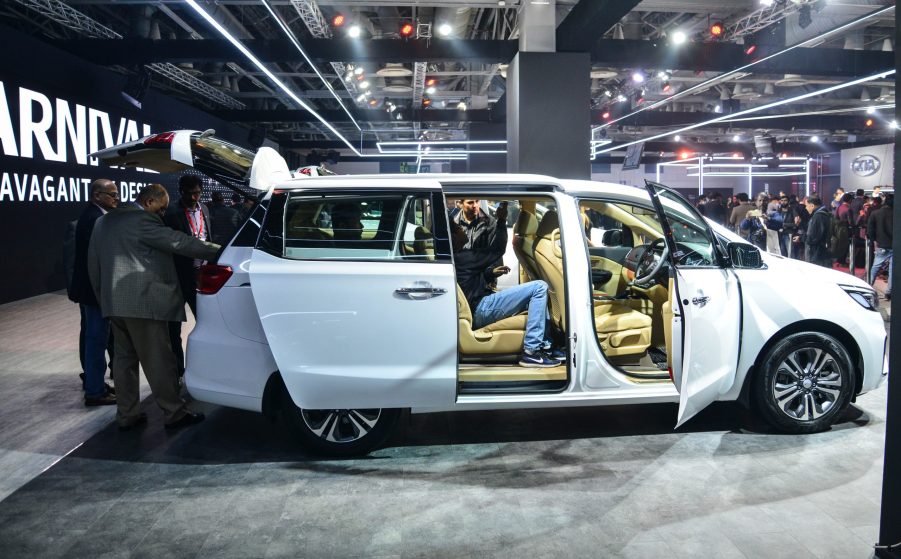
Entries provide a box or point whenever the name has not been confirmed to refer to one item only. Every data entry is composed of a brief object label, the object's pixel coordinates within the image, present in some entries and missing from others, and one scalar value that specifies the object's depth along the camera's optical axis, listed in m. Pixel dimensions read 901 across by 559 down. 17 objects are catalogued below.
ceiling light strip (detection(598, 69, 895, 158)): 10.43
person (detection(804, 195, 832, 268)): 10.62
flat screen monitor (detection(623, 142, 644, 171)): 24.40
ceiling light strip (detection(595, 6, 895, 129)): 7.89
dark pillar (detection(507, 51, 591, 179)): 9.00
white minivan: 3.44
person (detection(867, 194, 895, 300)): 9.27
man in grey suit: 4.06
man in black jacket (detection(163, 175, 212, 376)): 4.77
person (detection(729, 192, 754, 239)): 13.15
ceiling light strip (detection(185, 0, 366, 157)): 6.67
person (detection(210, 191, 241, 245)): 10.29
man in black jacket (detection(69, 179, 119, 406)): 4.73
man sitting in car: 3.97
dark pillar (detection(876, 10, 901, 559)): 2.39
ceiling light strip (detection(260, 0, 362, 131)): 7.84
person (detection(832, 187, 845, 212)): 13.19
